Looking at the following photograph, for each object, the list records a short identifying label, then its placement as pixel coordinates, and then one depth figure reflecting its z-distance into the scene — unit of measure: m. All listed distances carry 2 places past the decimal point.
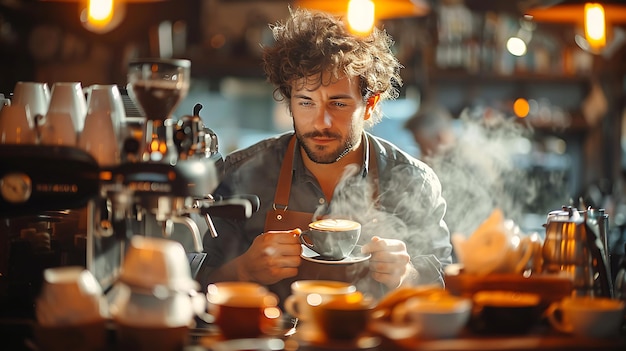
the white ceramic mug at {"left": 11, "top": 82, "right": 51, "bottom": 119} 2.16
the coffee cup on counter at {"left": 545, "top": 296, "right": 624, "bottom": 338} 1.77
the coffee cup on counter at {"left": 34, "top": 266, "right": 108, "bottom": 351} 1.73
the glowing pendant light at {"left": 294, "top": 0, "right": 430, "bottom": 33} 3.06
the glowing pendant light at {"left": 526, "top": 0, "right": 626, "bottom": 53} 3.29
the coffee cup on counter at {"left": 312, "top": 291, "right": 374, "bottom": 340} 1.71
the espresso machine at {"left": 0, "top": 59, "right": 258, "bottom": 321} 1.88
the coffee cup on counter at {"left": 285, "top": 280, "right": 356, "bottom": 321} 1.82
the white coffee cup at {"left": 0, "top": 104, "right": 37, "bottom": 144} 2.06
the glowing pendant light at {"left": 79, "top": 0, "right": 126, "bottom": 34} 2.93
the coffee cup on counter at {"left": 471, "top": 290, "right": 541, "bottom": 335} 1.75
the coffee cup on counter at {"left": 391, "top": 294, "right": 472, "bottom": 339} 1.67
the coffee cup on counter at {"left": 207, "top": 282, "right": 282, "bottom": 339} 1.75
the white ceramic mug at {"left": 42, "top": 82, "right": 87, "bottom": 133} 2.09
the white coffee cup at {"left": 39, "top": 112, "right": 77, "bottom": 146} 2.04
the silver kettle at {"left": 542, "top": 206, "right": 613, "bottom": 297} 2.12
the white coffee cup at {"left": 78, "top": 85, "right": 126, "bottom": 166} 2.00
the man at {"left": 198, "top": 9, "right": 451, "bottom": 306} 2.84
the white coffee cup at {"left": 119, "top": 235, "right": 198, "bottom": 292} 1.71
